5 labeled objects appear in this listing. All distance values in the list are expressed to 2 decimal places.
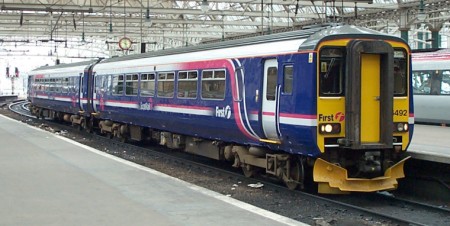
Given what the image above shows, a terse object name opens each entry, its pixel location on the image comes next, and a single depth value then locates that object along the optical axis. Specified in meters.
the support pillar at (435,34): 31.48
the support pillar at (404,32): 30.50
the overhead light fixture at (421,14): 23.40
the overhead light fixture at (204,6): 23.06
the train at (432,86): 18.50
